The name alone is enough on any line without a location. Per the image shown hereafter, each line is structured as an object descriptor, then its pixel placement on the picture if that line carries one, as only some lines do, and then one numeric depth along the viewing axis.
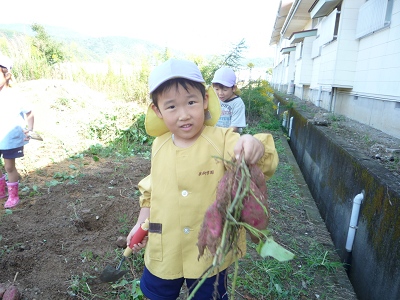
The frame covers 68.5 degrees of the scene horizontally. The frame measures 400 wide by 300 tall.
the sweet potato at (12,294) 2.10
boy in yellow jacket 1.41
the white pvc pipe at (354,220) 2.68
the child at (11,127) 3.68
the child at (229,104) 3.75
